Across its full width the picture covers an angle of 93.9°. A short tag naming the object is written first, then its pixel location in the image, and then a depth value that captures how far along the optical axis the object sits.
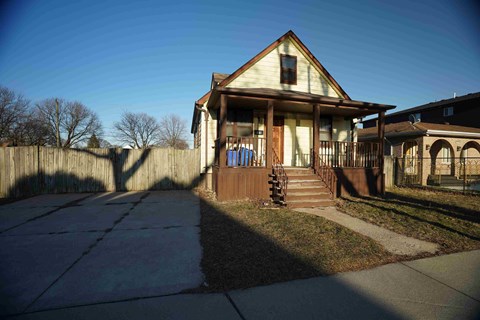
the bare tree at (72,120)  41.38
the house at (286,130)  7.83
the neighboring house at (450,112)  23.72
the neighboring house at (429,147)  14.52
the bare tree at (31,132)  29.92
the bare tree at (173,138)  53.23
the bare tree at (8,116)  27.95
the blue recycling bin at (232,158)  8.21
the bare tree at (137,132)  53.41
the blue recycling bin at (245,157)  8.20
